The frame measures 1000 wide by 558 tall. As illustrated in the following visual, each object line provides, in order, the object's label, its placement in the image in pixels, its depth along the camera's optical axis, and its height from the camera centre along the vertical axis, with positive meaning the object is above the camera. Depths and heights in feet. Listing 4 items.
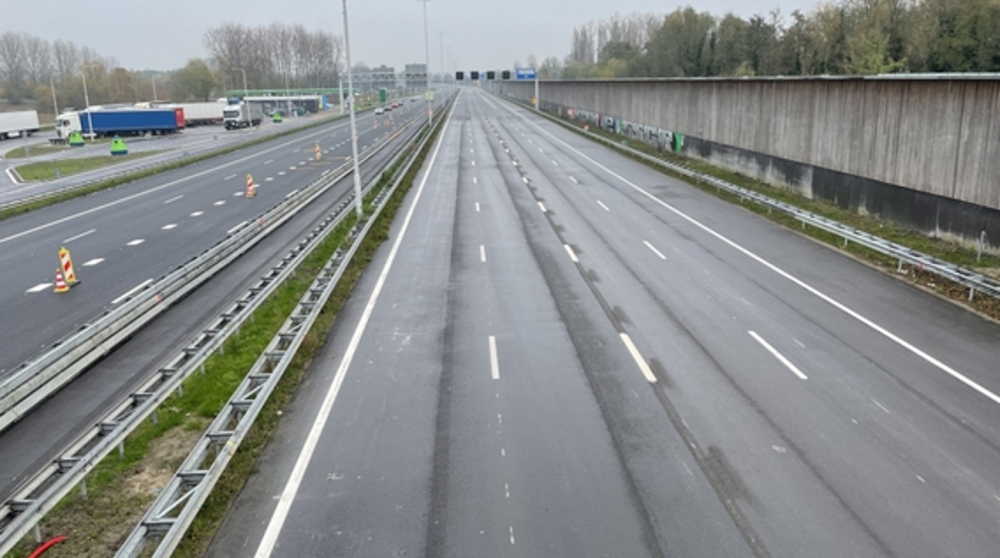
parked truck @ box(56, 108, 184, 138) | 277.03 -4.86
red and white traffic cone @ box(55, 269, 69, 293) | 68.95 -15.85
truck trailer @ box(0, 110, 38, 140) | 298.97 -4.94
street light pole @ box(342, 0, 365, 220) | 90.31 -5.69
